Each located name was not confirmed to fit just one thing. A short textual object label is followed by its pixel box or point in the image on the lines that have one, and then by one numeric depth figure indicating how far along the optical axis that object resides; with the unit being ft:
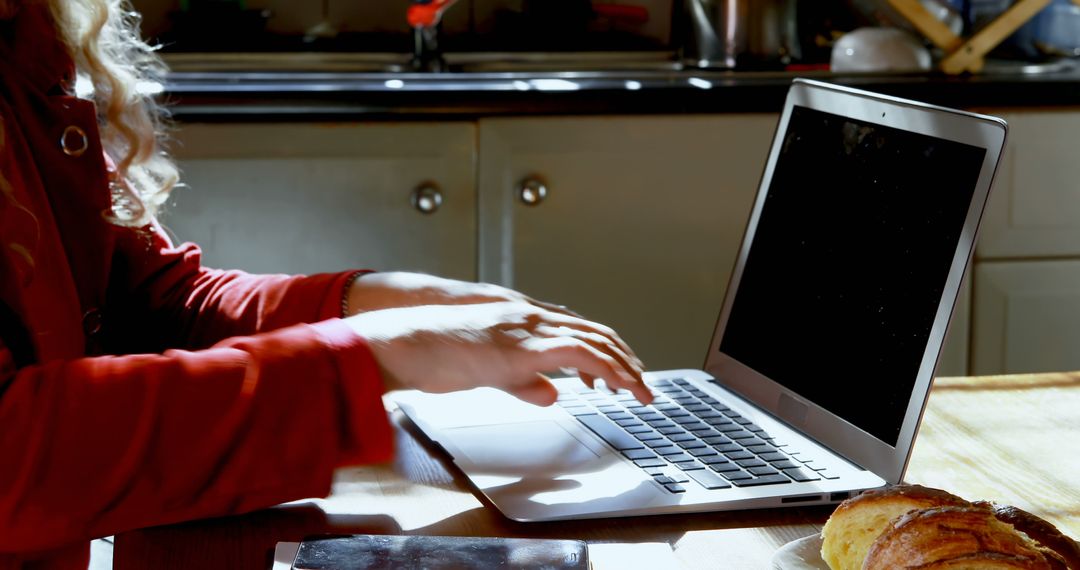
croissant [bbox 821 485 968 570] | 3.90
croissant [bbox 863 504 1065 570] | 3.69
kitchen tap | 9.19
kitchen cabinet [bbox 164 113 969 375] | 7.70
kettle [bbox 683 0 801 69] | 9.42
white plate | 3.95
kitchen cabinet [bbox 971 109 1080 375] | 8.31
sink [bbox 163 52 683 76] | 9.46
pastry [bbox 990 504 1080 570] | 3.83
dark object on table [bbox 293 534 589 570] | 3.88
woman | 4.21
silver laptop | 4.37
